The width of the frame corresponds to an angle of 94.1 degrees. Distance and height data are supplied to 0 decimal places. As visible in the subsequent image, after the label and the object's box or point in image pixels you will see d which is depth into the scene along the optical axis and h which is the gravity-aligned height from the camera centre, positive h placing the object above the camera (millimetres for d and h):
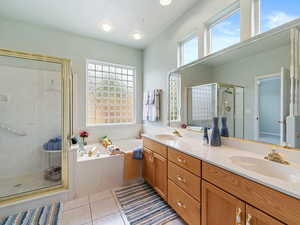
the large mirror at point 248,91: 1197 +219
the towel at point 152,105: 2836 +132
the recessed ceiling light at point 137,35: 2713 +1501
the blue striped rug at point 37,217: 1516 -1206
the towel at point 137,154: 2312 -712
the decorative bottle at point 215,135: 1600 -280
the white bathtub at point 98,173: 2020 -940
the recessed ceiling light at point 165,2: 1899 +1502
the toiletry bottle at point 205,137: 1708 -318
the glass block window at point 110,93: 3176 +436
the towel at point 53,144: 2380 -581
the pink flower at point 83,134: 2788 -456
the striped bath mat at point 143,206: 1589 -1224
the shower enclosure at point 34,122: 2041 -180
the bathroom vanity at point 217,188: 764 -557
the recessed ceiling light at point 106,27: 2494 +1534
